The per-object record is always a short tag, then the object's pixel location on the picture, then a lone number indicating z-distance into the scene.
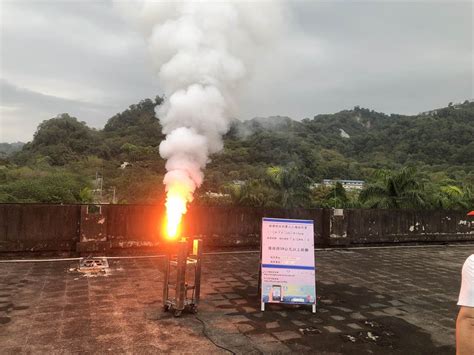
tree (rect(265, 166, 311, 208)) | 25.92
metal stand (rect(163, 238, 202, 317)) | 6.74
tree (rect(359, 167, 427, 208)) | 19.91
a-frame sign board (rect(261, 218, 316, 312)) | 7.38
